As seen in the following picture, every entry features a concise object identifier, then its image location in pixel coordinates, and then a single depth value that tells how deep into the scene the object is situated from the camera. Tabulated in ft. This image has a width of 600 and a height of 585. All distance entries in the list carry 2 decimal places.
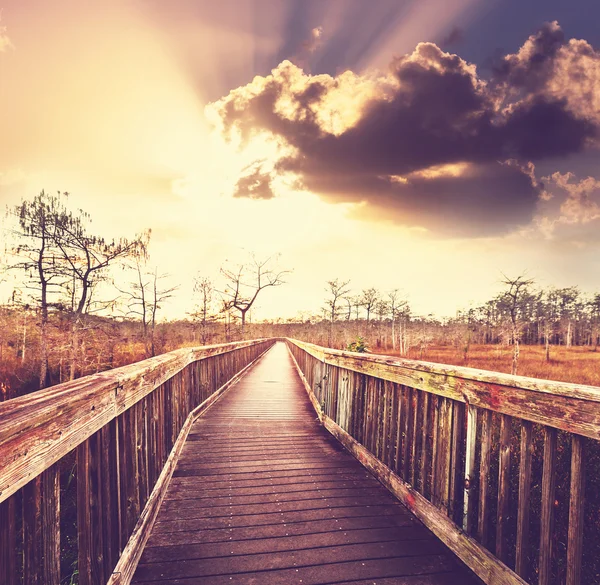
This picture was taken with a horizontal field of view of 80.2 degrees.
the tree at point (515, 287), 67.56
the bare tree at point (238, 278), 95.40
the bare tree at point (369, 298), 169.37
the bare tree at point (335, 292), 138.00
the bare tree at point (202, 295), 96.78
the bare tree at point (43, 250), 57.21
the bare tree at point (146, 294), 79.82
